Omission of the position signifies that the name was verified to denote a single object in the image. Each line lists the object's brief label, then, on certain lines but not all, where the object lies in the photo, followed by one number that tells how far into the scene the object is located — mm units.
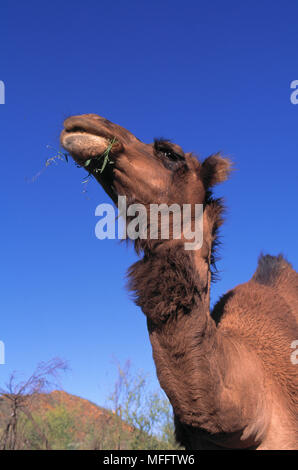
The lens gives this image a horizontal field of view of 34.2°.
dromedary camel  3109
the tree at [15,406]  11773
